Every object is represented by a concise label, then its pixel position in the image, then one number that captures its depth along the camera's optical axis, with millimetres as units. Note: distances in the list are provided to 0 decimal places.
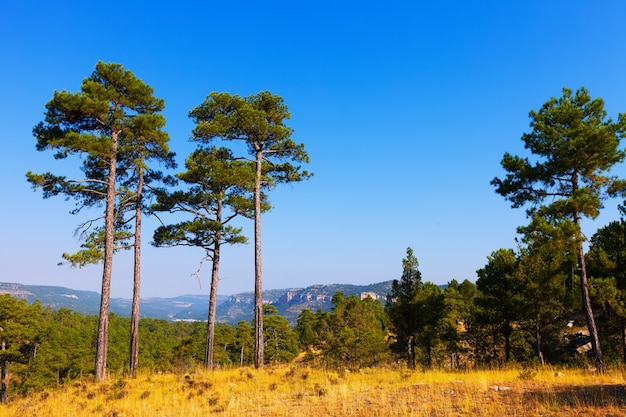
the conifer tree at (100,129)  13984
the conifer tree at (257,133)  15977
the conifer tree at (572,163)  13938
